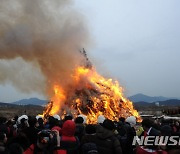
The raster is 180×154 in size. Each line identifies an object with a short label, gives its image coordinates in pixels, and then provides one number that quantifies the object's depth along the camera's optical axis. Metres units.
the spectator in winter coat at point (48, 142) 7.25
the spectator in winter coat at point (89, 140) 7.16
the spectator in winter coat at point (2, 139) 7.19
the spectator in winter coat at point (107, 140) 7.81
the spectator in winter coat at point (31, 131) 8.99
